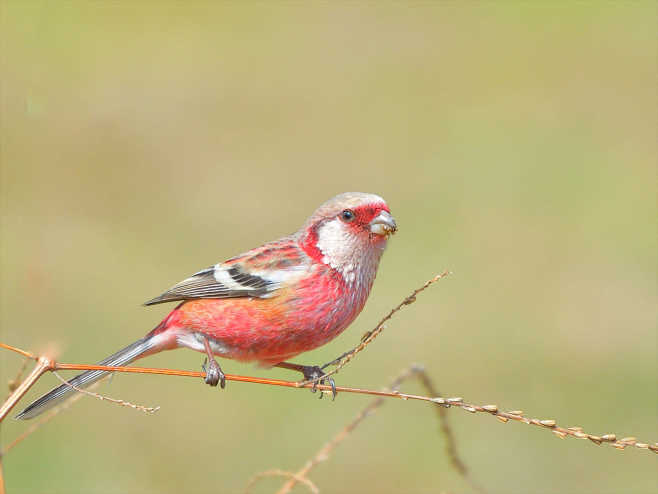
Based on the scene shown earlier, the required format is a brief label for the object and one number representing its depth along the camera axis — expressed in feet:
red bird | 26.08
